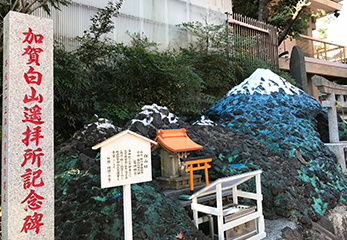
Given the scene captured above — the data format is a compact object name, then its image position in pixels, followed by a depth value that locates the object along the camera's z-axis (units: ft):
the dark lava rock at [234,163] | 12.51
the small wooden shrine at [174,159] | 15.58
